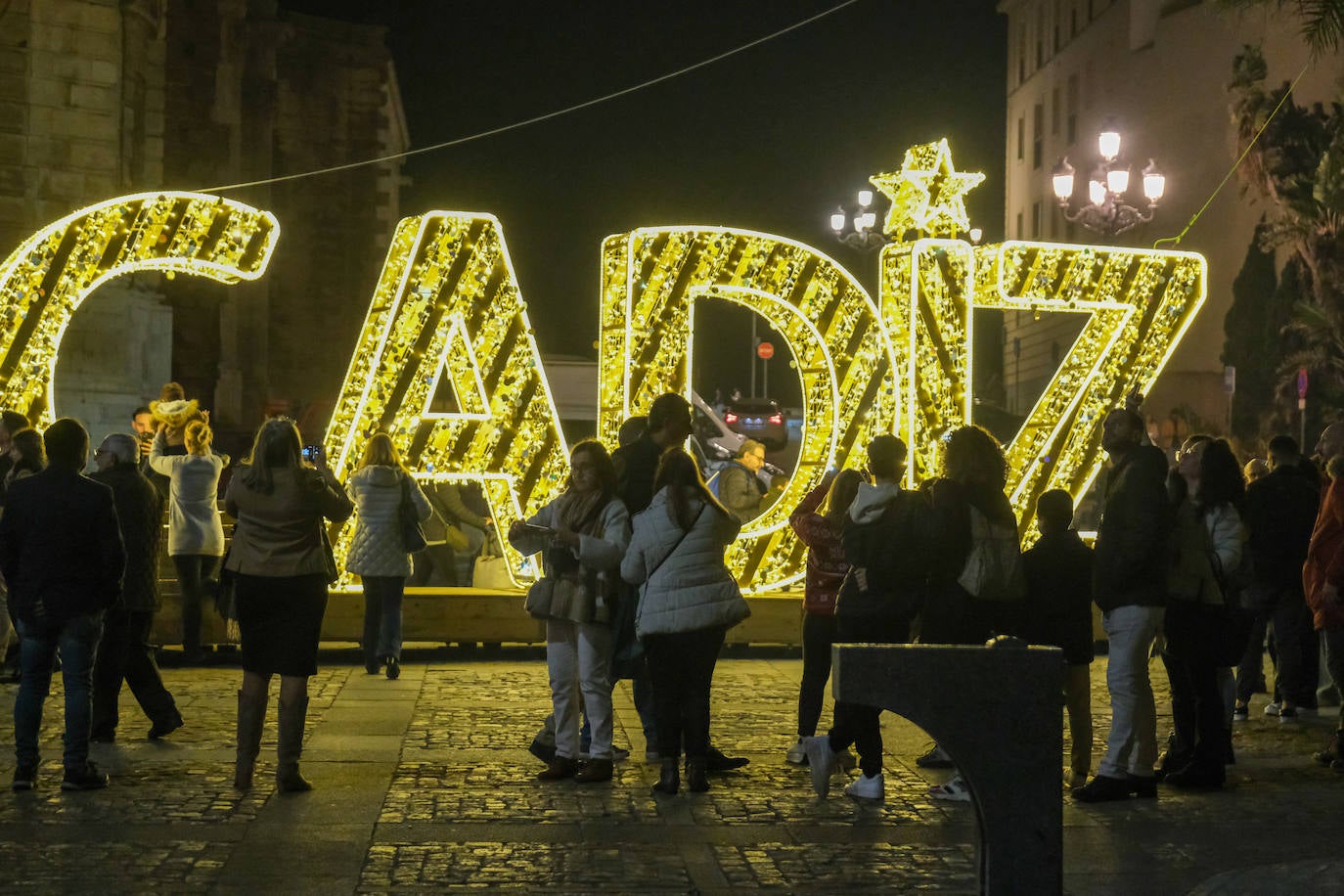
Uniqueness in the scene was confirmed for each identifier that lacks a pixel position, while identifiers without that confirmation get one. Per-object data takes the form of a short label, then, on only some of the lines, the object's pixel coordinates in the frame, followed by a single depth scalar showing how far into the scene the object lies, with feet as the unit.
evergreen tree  140.87
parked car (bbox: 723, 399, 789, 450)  153.89
